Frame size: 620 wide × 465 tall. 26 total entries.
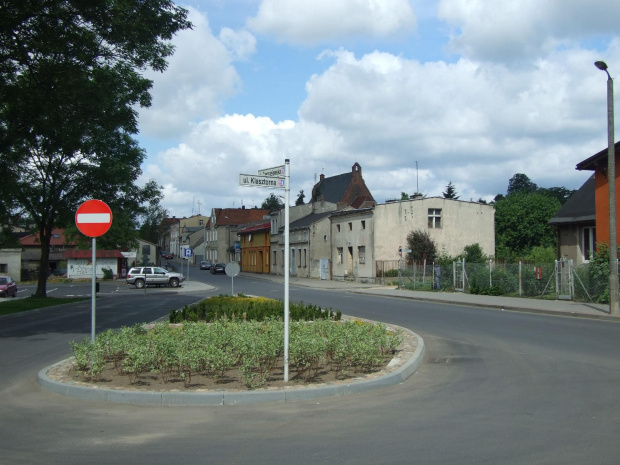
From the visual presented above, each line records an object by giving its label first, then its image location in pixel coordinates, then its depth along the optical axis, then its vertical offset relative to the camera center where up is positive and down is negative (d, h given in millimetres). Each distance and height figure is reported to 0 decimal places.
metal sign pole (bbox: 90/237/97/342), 9105 -857
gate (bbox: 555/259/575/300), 24797 -839
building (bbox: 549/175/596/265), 31969 +1805
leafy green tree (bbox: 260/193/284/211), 163788 +16358
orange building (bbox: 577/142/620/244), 26641 +3259
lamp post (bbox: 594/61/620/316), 19328 +1878
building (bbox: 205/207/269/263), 97438 +5133
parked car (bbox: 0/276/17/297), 36656 -1468
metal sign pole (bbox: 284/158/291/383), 8305 -372
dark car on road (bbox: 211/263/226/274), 74688 -708
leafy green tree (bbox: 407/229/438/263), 46750 +1023
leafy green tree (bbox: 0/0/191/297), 14133 +5181
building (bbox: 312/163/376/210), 87062 +10987
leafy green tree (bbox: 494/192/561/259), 65688 +3992
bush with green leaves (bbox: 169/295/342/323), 16375 -1409
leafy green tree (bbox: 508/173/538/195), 116250 +15156
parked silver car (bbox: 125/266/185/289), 47375 -1145
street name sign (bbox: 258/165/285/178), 8461 +1273
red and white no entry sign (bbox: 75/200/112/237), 9508 +702
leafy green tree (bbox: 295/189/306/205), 128550 +13995
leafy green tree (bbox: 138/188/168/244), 146500 +9516
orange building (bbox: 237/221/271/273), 73875 +1901
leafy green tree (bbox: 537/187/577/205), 95719 +11177
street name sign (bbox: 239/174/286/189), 8180 +1125
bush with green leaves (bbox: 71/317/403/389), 8352 -1312
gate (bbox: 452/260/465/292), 34219 -813
